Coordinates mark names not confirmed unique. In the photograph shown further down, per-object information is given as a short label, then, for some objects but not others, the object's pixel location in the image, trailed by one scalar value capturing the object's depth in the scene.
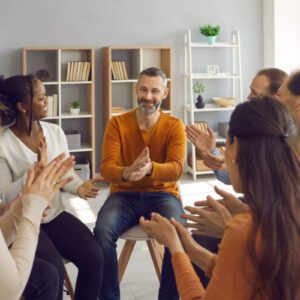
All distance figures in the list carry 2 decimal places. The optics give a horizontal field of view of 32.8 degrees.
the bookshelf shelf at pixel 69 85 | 5.38
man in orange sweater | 2.51
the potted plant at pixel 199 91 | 5.79
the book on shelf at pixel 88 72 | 5.43
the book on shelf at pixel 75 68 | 5.39
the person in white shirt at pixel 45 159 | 2.32
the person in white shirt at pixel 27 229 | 1.45
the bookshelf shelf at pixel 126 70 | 5.49
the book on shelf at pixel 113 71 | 5.48
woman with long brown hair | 1.22
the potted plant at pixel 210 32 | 5.66
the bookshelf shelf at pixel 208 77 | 5.73
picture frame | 5.91
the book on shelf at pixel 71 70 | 5.38
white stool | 2.76
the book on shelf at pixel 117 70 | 5.49
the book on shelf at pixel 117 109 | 5.57
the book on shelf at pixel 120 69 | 5.50
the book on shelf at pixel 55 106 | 5.38
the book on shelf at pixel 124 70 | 5.52
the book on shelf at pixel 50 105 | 5.34
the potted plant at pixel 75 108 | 5.47
